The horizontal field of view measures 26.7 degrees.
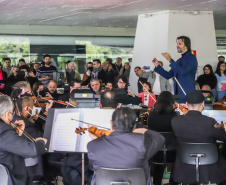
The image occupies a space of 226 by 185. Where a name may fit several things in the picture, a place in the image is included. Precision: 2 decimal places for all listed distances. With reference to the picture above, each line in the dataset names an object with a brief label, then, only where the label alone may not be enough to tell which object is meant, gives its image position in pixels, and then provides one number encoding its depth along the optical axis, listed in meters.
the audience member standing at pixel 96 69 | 11.37
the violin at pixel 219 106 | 6.36
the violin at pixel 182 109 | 5.05
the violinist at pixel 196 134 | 4.23
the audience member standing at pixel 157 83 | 10.74
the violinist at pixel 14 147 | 3.32
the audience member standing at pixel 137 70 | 11.84
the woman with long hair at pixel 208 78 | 10.31
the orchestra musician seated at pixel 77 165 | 4.41
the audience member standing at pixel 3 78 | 9.59
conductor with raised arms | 5.79
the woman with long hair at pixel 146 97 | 7.72
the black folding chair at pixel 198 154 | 4.13
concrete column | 11.42
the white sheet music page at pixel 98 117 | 4.09
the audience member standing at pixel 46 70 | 10.44
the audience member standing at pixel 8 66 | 13.09
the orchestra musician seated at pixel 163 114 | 5.20
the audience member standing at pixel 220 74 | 10.20
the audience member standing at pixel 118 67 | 14.06
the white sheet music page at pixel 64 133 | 4.00
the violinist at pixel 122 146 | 3.18
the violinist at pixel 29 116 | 4.27
